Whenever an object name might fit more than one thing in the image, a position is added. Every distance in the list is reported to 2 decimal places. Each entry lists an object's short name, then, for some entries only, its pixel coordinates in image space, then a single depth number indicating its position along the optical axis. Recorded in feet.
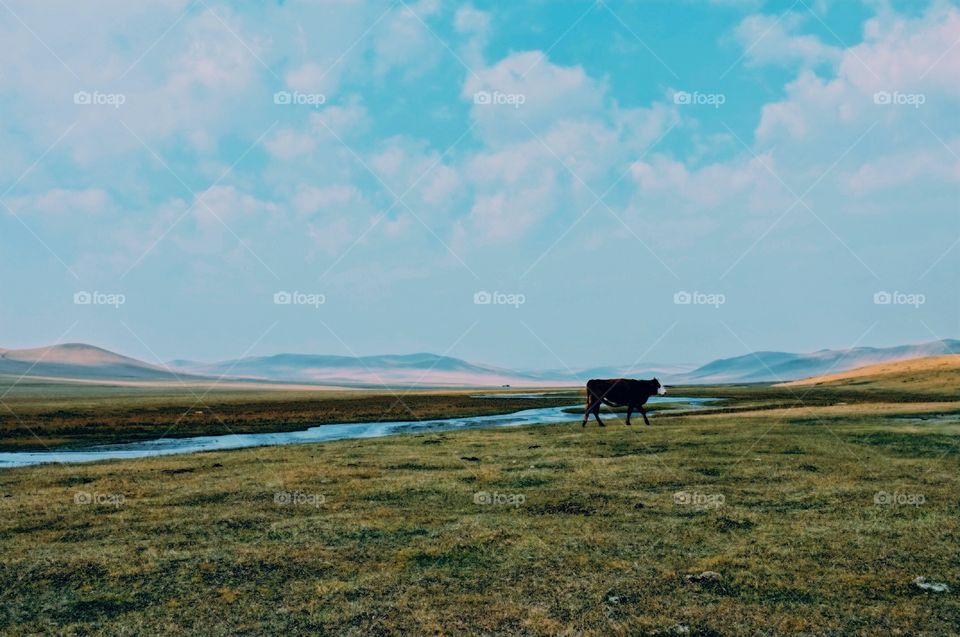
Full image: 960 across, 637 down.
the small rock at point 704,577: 38.37
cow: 131.54
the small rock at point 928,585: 36.01
